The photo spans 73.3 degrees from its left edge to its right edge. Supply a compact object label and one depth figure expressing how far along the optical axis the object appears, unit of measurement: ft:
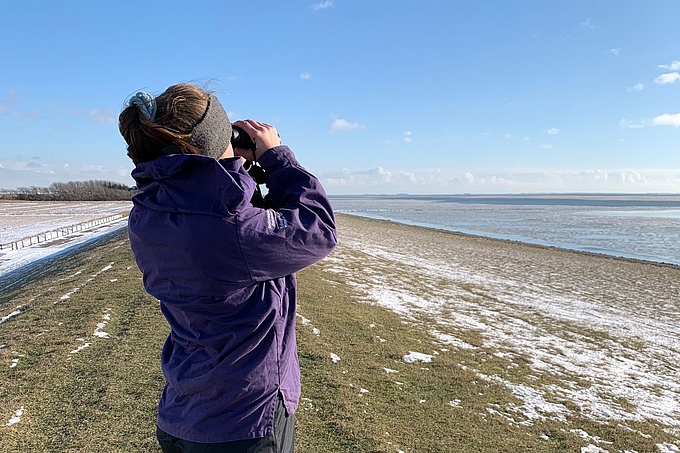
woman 4.50
